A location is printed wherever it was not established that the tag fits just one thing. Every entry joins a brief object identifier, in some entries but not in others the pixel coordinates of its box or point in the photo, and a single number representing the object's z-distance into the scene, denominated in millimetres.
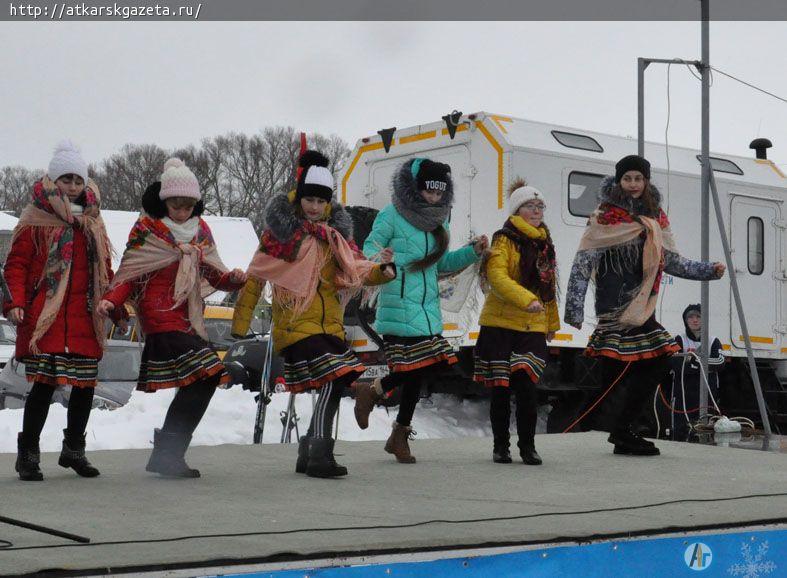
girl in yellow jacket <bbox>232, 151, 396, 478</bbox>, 11133
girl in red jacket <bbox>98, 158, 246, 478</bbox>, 10852
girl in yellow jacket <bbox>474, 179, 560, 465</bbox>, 12508
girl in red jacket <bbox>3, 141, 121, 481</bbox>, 10719
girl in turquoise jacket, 12203
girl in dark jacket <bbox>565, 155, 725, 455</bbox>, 12992
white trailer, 23500
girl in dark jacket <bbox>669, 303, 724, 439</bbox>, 22891
